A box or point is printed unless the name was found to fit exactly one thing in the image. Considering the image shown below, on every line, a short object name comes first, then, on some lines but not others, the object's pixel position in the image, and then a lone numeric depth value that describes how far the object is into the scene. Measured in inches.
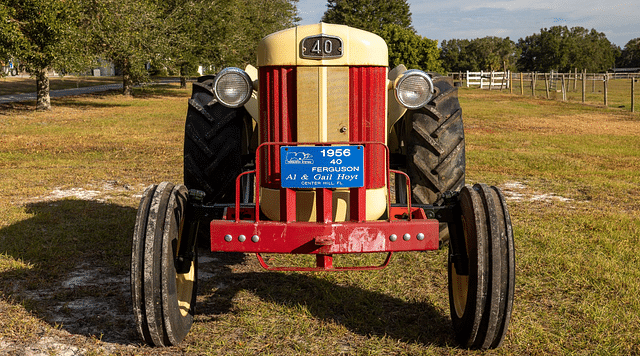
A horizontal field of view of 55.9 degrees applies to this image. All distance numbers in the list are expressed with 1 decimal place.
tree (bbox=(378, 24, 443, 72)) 2030.0
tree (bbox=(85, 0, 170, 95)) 941.8
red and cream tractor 133.7
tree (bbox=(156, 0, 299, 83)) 1199.7
